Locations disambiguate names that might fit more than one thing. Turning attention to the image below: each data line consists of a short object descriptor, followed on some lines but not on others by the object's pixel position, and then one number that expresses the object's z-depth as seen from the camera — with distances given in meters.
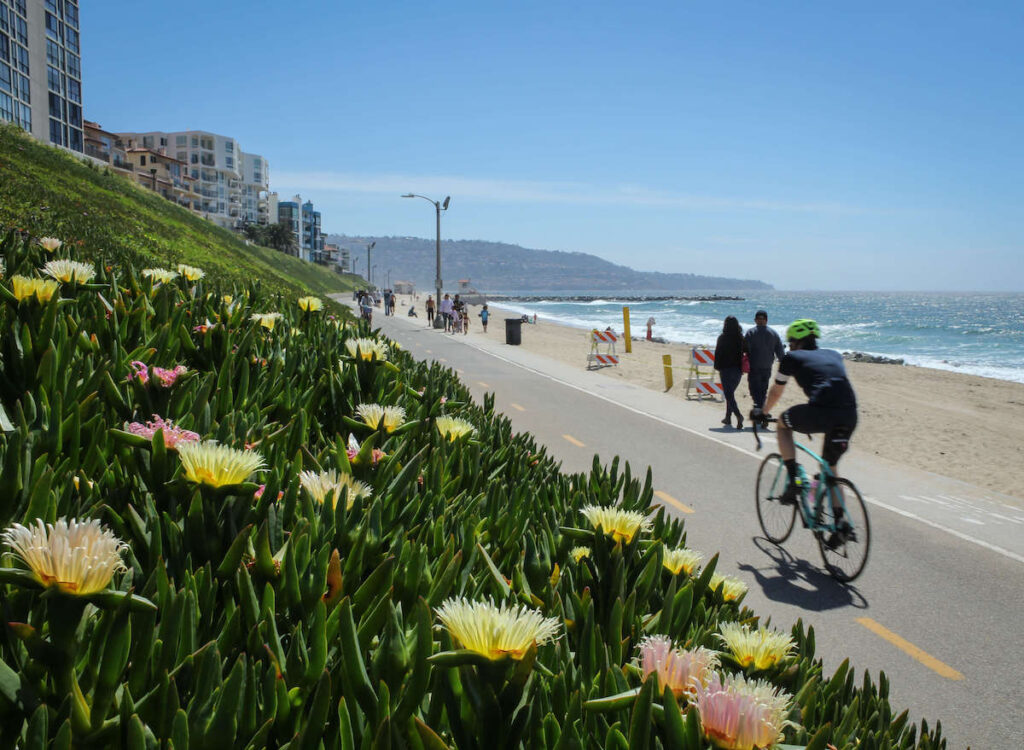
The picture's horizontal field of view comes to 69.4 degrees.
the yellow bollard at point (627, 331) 26.81
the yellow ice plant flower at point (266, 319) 3.69
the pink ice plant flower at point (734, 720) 0.99
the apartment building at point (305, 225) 163.12
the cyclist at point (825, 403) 5.66
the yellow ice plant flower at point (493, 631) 1.01
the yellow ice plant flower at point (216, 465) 1.40
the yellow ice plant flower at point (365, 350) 3.03
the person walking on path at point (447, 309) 33.25
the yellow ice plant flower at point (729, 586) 1.87
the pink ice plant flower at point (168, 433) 1.63
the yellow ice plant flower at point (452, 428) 2.62
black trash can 28.38
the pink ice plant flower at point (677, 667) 1.13
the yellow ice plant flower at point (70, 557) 1.00
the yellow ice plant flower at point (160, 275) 4.27
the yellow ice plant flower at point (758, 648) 1.39
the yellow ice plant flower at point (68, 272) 3.15
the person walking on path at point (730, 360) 11.98
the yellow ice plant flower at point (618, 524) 1.71
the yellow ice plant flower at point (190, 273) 4.56
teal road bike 5.52
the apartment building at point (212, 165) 136.38
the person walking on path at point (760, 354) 11.70
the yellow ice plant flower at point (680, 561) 1.81
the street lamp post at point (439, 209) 39.24
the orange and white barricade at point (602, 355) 21.45
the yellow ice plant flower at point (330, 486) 1.66
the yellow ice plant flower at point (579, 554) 1.83
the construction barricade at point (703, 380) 15.40
